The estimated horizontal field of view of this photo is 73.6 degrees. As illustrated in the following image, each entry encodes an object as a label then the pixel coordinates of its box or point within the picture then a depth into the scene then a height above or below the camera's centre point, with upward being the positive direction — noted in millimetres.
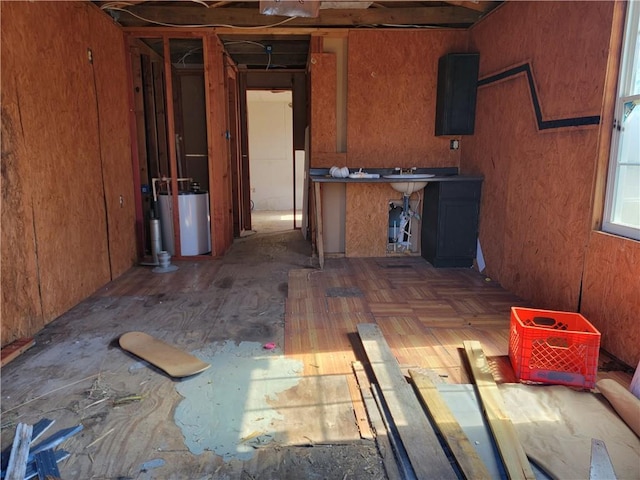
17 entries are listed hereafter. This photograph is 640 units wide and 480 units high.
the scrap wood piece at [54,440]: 1762 -1186
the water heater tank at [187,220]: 4996 -695
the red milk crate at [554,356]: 2242 -1030
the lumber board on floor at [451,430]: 1674 -1168
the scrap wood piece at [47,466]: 1642 -1182
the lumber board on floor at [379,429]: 1703 -1189
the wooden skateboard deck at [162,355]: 2437 -1167
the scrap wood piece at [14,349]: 2532 -1149
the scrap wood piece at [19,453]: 1620 -1159
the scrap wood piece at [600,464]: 1647 -1180
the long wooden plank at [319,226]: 4555 -720
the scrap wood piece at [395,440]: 1686 -1188
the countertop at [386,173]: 4484 -154
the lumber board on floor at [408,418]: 1695 -1165
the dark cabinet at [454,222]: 4547 -636
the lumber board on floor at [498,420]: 1678 -1163
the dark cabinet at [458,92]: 4625 +756
